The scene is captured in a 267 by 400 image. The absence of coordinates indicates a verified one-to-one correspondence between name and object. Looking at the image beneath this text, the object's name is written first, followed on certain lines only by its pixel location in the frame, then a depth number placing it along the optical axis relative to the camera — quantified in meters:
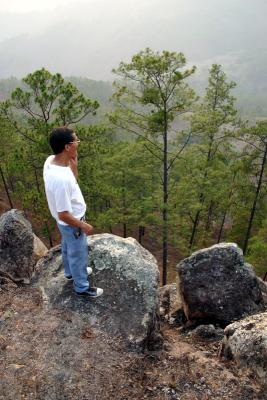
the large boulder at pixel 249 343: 5.82
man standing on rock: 5.75
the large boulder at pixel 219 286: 8.62
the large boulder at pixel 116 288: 6.70
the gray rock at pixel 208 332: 7.68
